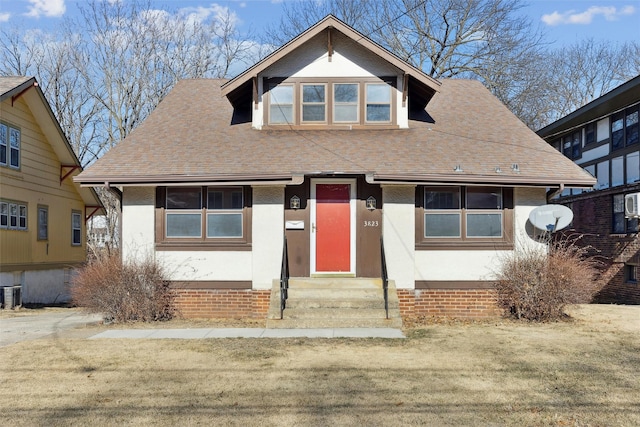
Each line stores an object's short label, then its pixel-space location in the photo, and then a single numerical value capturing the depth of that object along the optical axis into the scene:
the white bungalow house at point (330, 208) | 12.14
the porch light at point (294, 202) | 12.64
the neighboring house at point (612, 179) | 17.88
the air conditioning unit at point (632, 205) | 15.08
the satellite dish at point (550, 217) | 11.76
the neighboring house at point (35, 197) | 17.80
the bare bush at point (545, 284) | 11.24
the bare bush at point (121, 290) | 11.45
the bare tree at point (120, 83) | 29.36
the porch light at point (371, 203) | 12.59
